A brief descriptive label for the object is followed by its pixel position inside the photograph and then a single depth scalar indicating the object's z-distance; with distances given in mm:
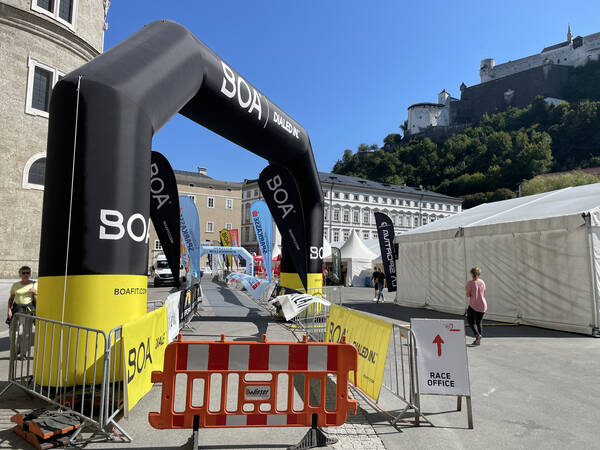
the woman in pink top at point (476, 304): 8273
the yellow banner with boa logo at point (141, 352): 3917
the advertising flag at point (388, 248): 17667
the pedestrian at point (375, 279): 18875
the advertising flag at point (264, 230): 16062
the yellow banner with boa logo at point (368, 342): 4770
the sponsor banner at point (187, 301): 9078
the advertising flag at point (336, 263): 29438
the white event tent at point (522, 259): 10016
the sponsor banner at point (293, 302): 9344
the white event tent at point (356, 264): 31281
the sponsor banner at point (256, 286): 16234
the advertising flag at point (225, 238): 36500
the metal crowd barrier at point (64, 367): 4132
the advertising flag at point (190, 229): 14984
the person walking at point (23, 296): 6660
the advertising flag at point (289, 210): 10805
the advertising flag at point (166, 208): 8992
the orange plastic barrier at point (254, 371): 3592
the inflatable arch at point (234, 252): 30959
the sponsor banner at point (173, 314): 7199
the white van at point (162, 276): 25844
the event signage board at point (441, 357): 4379
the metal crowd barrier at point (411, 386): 4352
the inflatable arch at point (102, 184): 4562
